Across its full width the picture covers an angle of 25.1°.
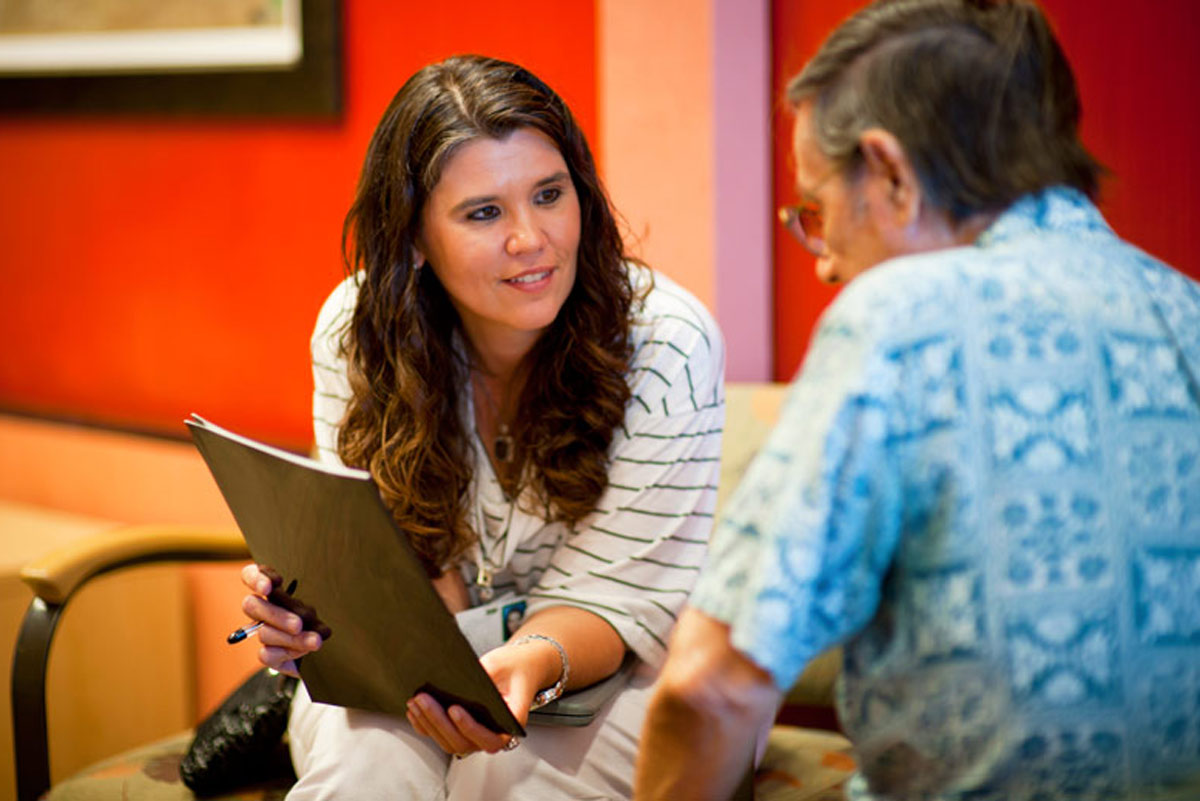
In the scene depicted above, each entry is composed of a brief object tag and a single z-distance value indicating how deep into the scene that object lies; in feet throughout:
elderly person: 6.43
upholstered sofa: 8.47
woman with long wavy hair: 8.00
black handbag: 8.36
